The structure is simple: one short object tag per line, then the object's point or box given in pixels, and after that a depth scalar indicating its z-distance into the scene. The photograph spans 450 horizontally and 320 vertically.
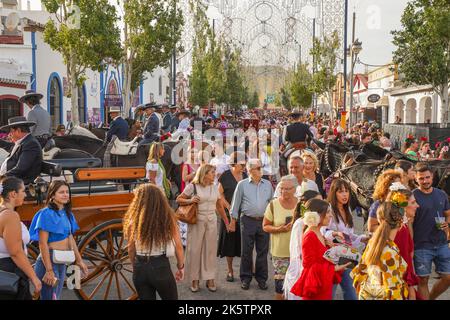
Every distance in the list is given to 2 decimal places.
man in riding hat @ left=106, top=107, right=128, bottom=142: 12.94
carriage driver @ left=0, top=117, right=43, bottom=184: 6.88
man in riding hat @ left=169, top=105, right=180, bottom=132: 18.60
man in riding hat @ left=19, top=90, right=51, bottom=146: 9.67
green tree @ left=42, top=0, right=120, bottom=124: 20.95
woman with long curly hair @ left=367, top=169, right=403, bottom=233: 6.48
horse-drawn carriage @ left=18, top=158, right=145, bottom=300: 6.68
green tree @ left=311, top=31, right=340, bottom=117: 41.12
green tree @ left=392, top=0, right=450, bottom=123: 19.86
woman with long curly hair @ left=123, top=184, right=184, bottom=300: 5.00
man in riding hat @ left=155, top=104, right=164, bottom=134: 16.45
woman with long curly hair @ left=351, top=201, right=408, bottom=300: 4.80
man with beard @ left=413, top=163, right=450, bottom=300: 6.33
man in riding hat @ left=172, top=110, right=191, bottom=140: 15.27
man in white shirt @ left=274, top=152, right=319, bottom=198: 7.75
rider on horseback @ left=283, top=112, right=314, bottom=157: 13.15
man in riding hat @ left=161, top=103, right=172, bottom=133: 17.61
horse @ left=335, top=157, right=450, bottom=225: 8.74
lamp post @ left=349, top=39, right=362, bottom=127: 25.73
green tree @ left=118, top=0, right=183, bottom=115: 25.78
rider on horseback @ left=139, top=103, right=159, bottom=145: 13.91
